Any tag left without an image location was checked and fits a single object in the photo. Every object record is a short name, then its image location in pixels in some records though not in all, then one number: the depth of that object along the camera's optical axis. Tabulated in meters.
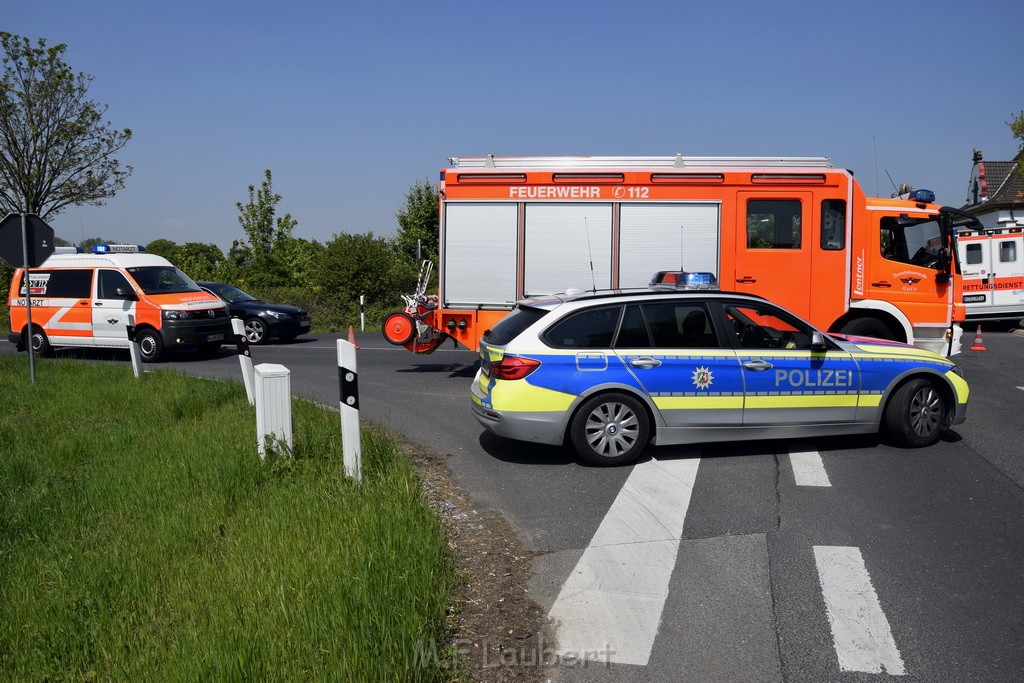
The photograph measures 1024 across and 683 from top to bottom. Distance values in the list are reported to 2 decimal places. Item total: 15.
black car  19.47
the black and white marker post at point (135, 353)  13.07
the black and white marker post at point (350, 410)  5.89
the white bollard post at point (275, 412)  6.62
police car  7.34
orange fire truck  11.91
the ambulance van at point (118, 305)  16.41
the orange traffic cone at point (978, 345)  17.15
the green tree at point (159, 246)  63.59
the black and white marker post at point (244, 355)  10.03
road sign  12.56
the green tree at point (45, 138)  33.16
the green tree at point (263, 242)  33.50
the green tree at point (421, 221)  43.06
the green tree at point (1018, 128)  23.14
